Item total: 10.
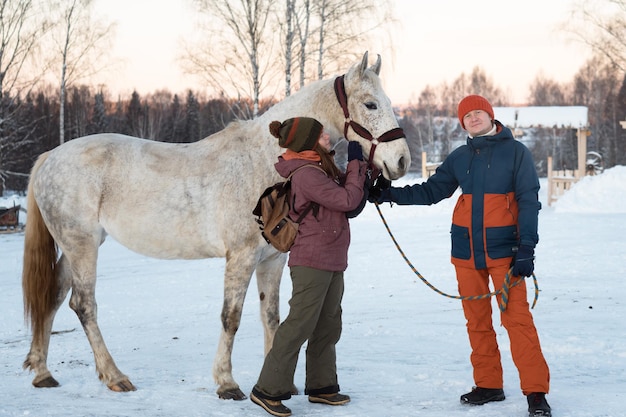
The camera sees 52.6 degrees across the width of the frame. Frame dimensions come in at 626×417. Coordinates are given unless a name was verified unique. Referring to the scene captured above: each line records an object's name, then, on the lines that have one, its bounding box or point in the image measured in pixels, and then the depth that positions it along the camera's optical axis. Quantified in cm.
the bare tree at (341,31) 1886
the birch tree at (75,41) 2167
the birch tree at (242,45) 1777
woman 348
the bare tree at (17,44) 2030
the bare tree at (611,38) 2261
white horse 400
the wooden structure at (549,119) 2322
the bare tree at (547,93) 6656
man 353
